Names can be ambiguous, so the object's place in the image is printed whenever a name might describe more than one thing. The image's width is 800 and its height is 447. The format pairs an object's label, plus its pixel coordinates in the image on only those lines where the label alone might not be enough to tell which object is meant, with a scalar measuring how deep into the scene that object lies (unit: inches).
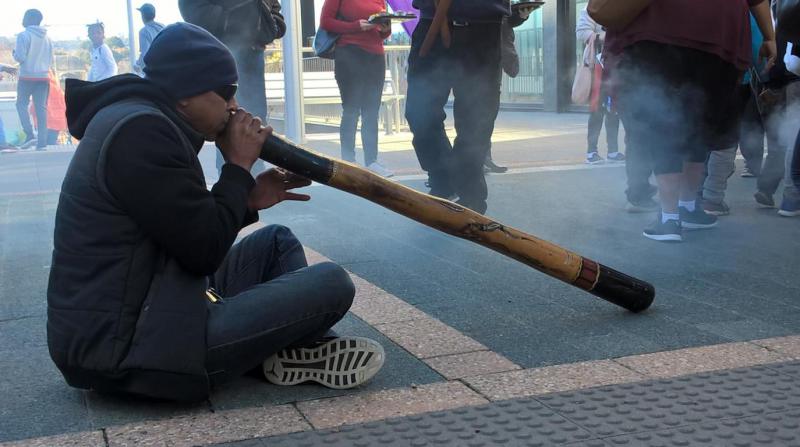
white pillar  406.0
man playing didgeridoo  97.3
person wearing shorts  187.8
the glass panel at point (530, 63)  696.4
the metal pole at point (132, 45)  724.0
